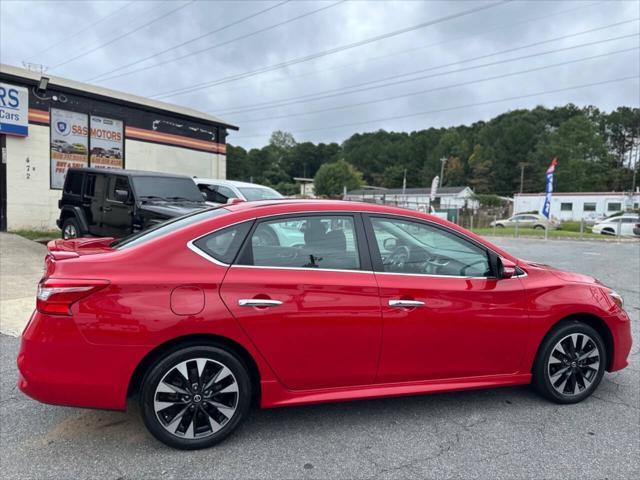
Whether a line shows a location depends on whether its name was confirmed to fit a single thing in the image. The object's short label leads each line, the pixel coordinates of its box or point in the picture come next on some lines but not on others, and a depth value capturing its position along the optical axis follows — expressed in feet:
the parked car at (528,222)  117.57
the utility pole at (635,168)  246.88
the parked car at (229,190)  36.55
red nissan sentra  8.95
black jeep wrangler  28.22
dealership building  43.47
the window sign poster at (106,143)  50.11
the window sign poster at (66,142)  46.55
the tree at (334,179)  302.25
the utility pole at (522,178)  275.22
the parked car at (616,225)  90.94
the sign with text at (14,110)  42.11
